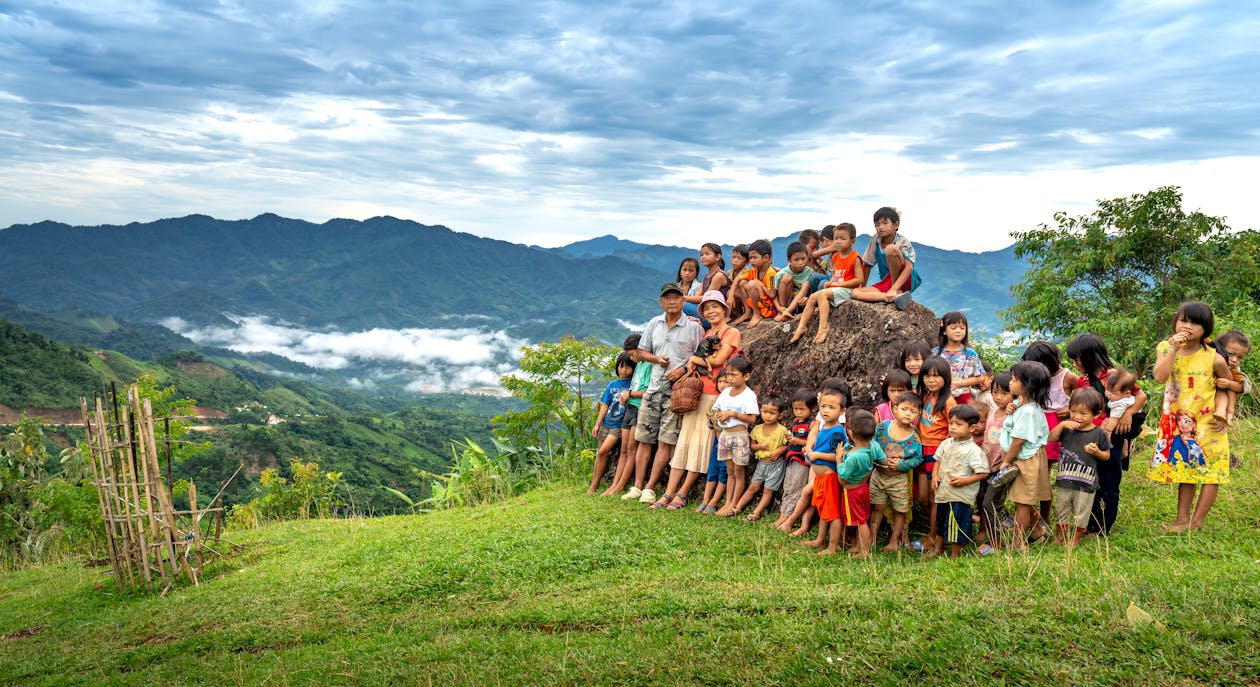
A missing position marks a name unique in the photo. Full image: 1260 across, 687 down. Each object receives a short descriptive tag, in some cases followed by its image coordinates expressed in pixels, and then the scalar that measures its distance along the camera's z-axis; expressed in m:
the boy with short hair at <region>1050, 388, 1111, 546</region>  5.86
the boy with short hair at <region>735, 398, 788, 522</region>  7.84
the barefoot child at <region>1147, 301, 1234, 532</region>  5.99
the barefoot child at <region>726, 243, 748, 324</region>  10.16
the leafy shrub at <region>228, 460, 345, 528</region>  13.62
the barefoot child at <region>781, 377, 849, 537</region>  6.98
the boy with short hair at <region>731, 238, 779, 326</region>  9.91
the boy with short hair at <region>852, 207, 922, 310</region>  8.34
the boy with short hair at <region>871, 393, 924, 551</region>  6.50
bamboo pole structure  7.78
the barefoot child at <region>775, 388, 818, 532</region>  7.46
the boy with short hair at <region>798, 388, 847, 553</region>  6.73
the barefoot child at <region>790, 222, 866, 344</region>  8.60
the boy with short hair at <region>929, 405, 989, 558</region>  6.11
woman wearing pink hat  8.75
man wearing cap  9.11
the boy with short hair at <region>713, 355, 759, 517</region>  8.02
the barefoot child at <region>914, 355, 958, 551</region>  6.60
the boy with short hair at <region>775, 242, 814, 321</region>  9.23
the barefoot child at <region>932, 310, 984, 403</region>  7.04
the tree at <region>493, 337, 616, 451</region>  13.50
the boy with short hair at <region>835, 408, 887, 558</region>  6.45
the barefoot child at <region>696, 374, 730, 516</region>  8.44
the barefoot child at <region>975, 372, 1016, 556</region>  6.32
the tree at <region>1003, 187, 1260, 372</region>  16.03
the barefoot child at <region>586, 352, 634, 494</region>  9.73
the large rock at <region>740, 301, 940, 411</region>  7.96
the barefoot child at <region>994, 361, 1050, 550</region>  6.02
